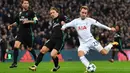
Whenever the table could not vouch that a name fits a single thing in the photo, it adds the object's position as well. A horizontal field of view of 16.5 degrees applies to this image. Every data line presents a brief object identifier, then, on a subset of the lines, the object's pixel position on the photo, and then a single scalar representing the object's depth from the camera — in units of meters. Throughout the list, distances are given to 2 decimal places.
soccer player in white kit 15.43
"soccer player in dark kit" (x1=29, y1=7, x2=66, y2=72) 16.48
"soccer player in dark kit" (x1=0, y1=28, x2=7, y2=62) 29.54
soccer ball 14.73
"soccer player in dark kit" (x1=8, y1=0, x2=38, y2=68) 18.36
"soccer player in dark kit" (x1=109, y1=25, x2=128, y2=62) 27.16
